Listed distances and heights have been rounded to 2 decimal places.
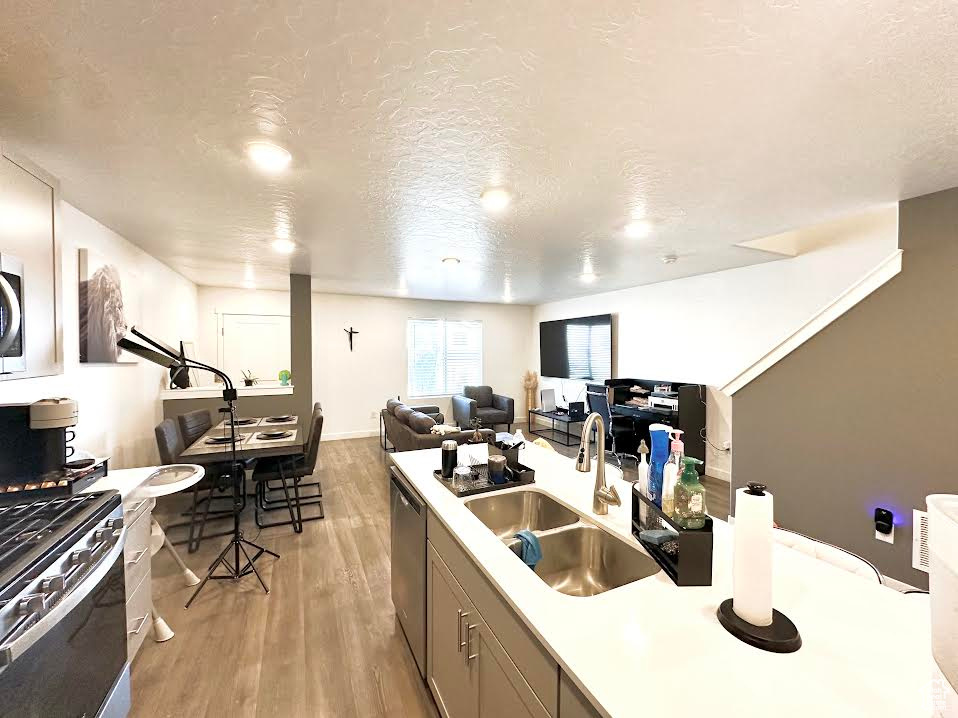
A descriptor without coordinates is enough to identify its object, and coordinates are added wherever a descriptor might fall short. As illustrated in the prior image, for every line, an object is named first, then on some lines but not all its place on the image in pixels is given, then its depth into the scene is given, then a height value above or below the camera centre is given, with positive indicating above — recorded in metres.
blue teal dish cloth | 1.39 -0.70
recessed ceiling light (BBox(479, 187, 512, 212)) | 2.19 +0.91
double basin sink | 1.38 -0.75
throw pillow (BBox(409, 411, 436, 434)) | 4.14 -0.71
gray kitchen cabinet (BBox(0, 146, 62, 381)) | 1.47 +0.36
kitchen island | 0.74 -0.65
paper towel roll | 0.91 -0.47
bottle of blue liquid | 1.30 -0.35
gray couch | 3.97 -0.81
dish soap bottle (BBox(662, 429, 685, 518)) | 1.20 -0.37
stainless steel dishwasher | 1.78 -1.01
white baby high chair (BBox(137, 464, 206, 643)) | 2.04 -0.70
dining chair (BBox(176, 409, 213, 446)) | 3.57 -0.63
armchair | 6.47 -0.88
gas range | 1.03 -0.72
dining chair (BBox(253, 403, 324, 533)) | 3.36 -0.98
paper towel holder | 0.86 -0.64
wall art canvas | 2.54 +0.37
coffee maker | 1.80 -0.37
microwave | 1.33 +0.15
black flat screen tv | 6.22 +0.12
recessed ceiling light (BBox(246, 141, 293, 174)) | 1.70 +0.91
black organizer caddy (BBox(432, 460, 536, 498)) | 1.81 -0.61
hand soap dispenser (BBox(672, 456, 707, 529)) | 1.12 -0.42
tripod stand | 2.05 -1.05
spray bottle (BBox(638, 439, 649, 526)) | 1.33 -0.43
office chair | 5.08 -0.90
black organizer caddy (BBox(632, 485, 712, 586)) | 1.10 -0.57
